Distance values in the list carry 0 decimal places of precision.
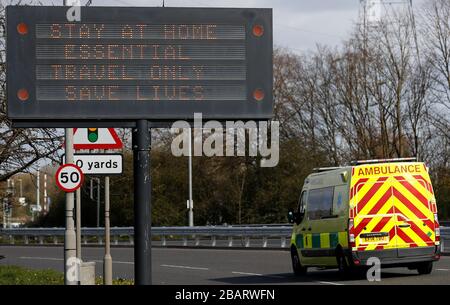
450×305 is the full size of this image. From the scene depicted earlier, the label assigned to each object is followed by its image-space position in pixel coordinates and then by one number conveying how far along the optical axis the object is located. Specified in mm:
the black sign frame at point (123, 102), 12812
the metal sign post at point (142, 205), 12969
